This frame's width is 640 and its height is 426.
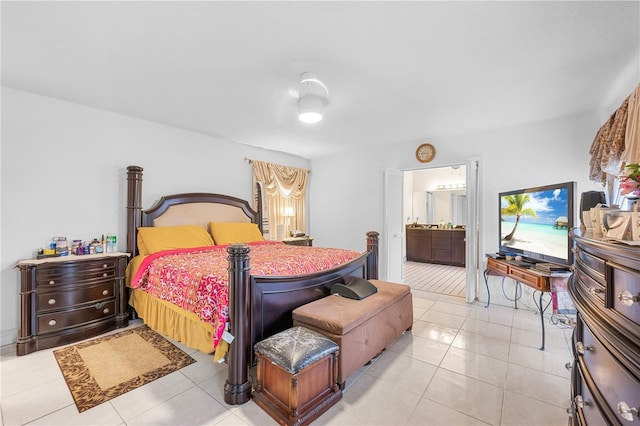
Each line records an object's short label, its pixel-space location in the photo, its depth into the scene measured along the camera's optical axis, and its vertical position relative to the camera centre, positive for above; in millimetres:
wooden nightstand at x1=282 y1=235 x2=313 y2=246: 4891 -487
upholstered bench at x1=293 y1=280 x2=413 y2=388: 1943 -830
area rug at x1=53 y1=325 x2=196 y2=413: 1980 -1263
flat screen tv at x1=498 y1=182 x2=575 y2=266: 2661 -73
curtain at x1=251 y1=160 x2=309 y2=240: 5133 +385
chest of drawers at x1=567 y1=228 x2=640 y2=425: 661 -317
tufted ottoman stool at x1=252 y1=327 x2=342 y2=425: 1634 -1016
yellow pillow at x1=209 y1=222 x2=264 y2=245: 3990 -285
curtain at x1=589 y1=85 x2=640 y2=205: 1806 +536
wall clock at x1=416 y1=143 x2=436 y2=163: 4410 +997
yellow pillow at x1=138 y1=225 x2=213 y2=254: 3279 -313
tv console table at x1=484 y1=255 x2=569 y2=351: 2650 -639
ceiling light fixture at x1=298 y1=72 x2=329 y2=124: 2526 +1095
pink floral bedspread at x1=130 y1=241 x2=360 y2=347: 2043 -508
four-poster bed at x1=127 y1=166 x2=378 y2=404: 1863 -605
